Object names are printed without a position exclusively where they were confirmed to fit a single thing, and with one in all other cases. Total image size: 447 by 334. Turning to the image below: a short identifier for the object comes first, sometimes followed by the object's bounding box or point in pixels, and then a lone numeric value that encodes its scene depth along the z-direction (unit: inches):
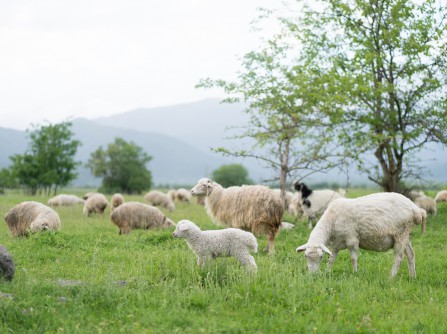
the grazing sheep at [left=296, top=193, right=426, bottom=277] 362.9
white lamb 337.4
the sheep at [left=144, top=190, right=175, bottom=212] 1232.5
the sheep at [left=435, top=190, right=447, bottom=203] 1035.6
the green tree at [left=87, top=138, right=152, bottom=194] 2568.9
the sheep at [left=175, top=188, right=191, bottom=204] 1551.4
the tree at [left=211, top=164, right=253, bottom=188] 2824.8
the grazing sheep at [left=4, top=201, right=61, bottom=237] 544.4
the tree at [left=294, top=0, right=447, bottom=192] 726.5
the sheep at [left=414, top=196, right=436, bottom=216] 785.6
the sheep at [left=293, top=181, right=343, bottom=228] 735.1
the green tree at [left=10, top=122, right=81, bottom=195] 1963.6
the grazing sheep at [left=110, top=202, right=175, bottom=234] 641.6
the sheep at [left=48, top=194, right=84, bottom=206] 1157.1
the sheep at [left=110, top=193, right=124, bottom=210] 966.2
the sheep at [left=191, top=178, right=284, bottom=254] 492.1
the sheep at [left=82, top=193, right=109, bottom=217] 916.6
